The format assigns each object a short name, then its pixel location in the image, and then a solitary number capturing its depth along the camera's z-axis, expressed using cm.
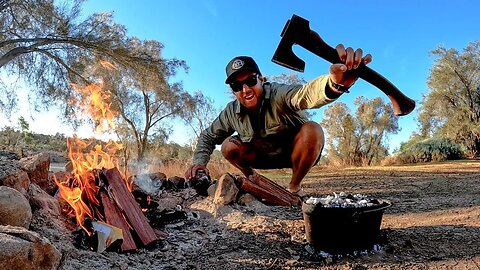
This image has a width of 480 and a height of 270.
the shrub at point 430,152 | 1474
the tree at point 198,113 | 2267
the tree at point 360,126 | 2459
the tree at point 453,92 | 2008
